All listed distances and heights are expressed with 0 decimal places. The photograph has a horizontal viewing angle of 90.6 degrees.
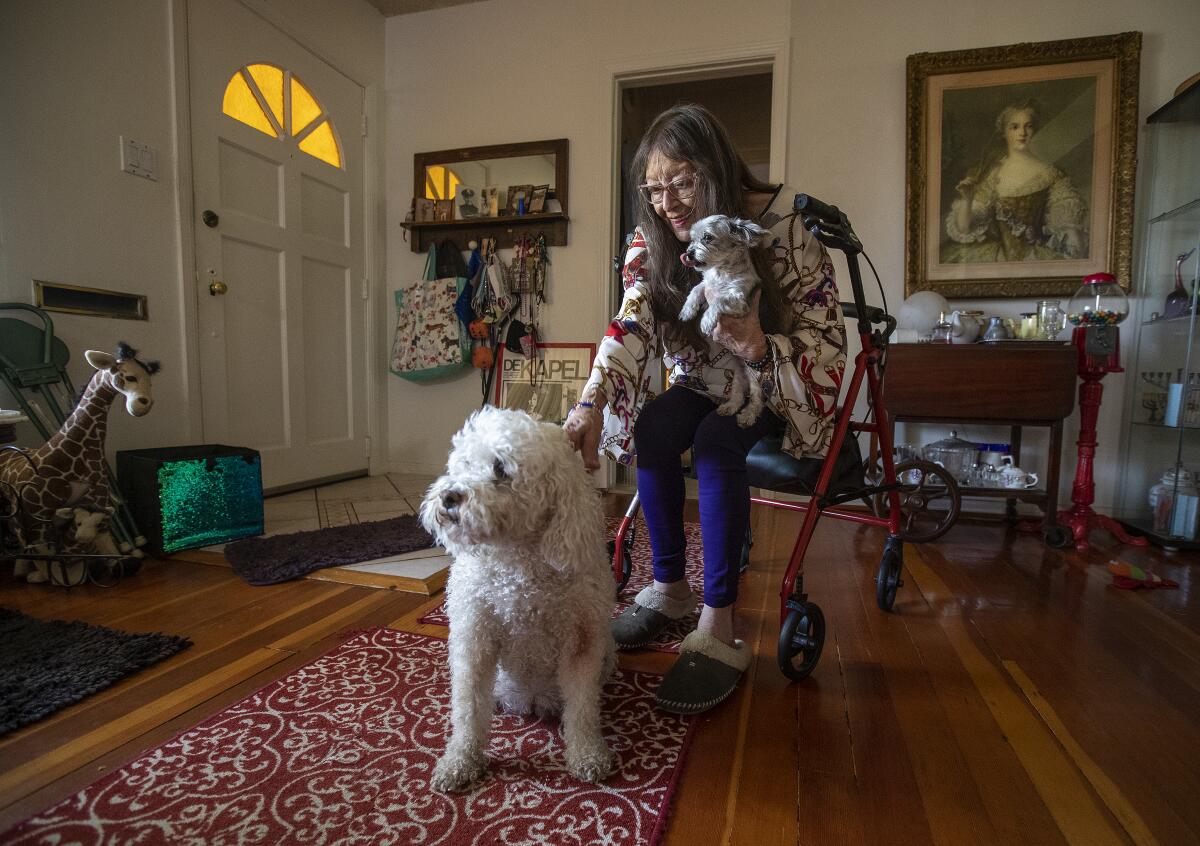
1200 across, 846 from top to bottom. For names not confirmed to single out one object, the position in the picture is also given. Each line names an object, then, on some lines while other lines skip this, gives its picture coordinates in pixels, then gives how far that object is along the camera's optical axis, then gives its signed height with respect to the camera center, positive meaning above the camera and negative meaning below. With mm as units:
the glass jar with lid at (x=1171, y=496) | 2309 -453
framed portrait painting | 2631 +983
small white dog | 1003 +198
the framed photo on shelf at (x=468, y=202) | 3469 +1009
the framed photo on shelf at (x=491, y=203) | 3402 +990
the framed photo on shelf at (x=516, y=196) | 3373 +1017
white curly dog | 827 -305
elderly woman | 1145 +21
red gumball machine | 2385 +30
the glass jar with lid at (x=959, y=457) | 2631 -343
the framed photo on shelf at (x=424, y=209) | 3506 +975
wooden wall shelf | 3365 +851
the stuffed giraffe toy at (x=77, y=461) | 1674 -259
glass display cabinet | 2326 +137
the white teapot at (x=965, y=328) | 2574 +225
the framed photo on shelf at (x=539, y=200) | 3348 +988
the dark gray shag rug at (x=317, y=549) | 1841 -600
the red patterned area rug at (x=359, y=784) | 802 -616
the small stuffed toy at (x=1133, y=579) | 1851 -615
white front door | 2588 +627
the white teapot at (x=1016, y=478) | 2504 -410
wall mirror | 3354 +1056
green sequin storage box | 1957 -419
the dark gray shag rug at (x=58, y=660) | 1092 -606
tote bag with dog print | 3395 +247
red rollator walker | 1166 -231
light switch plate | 2209 +808
